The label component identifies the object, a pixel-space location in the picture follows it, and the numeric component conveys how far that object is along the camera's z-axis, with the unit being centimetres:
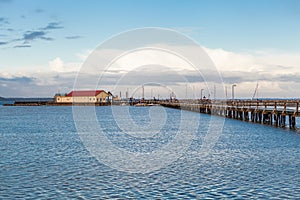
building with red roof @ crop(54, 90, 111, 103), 16075
